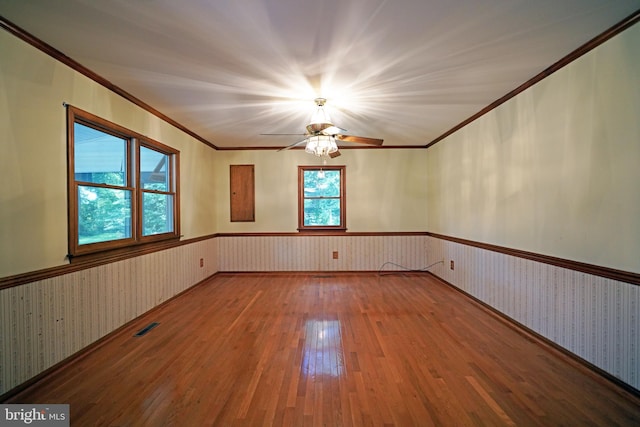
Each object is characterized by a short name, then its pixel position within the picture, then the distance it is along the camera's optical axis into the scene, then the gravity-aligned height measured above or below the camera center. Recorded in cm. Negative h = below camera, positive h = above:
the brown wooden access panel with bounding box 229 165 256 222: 553 +34
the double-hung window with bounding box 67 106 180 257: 247 +24
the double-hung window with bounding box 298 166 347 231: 552 +20
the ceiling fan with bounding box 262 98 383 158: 292 +81
